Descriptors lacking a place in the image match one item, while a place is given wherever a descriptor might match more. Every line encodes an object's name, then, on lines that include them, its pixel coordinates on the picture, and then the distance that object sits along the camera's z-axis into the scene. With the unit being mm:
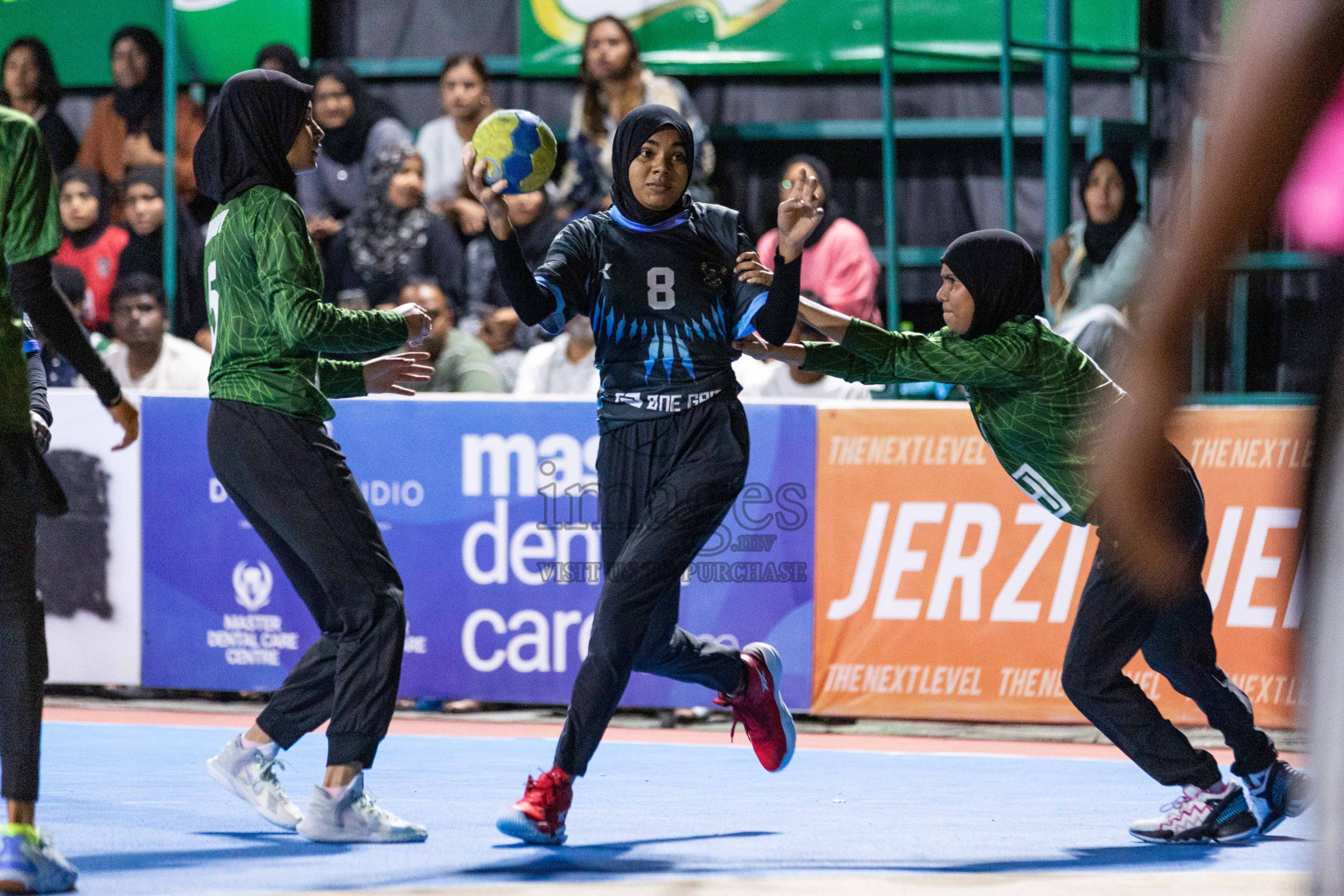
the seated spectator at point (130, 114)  23281
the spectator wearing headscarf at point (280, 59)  22031
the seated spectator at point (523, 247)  19047
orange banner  14750
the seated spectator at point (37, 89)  23469
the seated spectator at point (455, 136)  20922
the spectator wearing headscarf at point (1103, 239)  17937
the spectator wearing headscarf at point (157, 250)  21641
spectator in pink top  18797
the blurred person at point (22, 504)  7781
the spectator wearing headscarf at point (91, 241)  21922
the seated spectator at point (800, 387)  16969
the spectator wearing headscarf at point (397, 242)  19953
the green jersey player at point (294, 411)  9289
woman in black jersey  9547
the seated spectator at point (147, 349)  18484
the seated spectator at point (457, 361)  17828
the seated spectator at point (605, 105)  20094
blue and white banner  15609
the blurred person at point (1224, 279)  3662
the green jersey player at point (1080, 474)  9828
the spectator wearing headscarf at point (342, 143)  21234
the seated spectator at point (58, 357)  18797
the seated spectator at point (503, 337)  19141
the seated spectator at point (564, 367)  17859
